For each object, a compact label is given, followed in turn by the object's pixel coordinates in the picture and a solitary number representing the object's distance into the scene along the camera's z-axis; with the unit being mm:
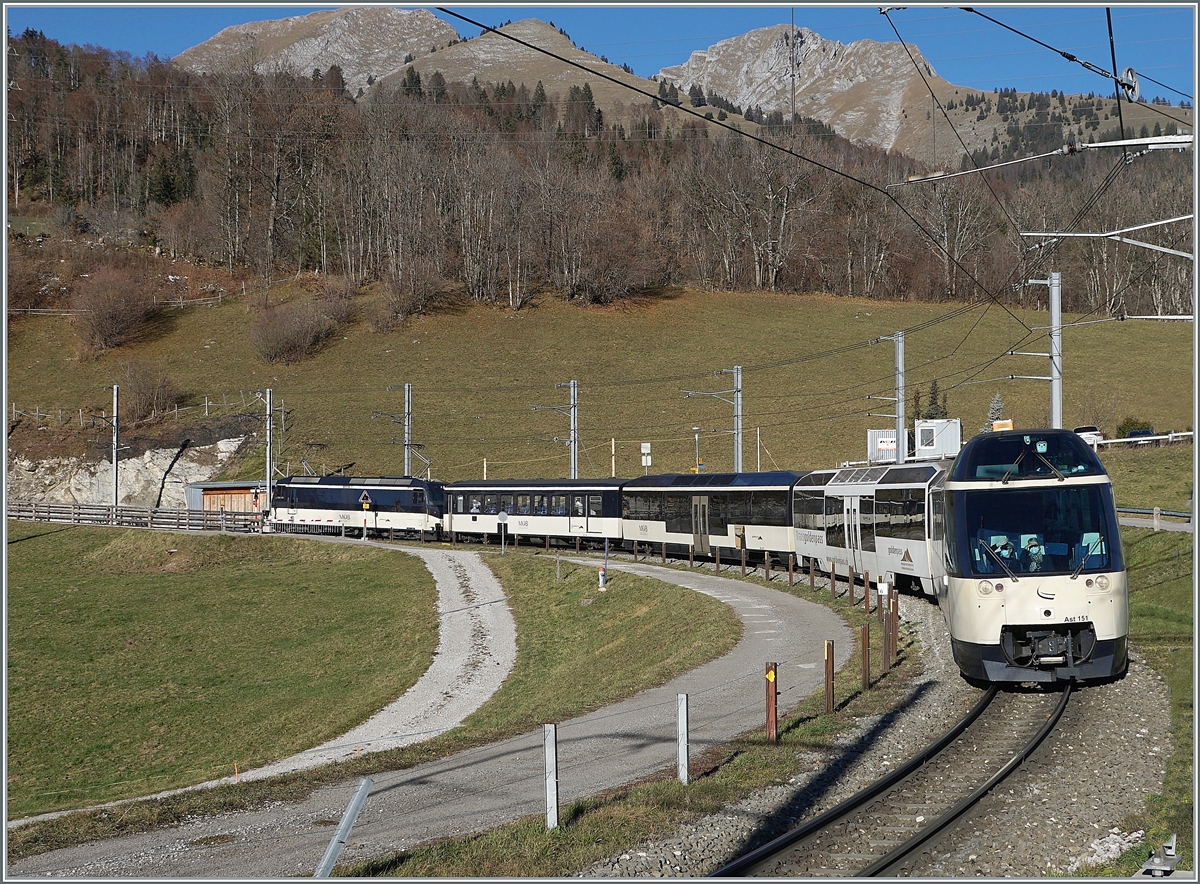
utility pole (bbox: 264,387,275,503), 60228
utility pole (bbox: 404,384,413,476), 62562
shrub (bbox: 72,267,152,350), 92188
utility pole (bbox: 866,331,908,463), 36188
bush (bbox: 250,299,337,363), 88188
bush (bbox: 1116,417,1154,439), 59281
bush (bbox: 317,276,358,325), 94062
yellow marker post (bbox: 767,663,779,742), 13547
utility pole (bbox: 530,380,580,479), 55031
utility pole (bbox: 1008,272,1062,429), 27594
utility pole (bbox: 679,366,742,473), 48406
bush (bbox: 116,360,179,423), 78938
